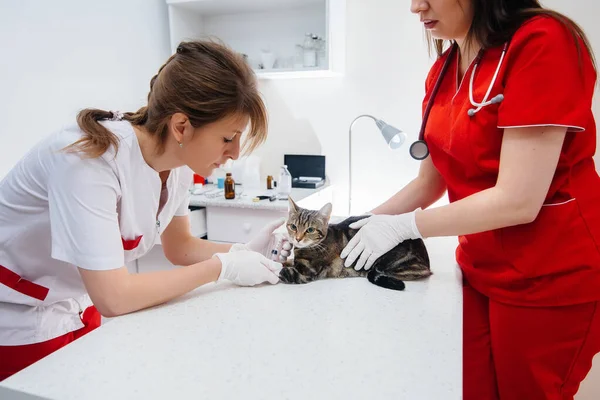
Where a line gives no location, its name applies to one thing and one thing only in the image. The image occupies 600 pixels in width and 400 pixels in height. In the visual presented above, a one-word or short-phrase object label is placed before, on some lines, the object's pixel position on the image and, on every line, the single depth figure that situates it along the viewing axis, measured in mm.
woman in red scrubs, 810
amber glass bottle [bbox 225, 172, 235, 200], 2268
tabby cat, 986
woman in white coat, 811
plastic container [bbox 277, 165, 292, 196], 2344
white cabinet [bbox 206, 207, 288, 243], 2141
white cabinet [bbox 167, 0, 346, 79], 2348
